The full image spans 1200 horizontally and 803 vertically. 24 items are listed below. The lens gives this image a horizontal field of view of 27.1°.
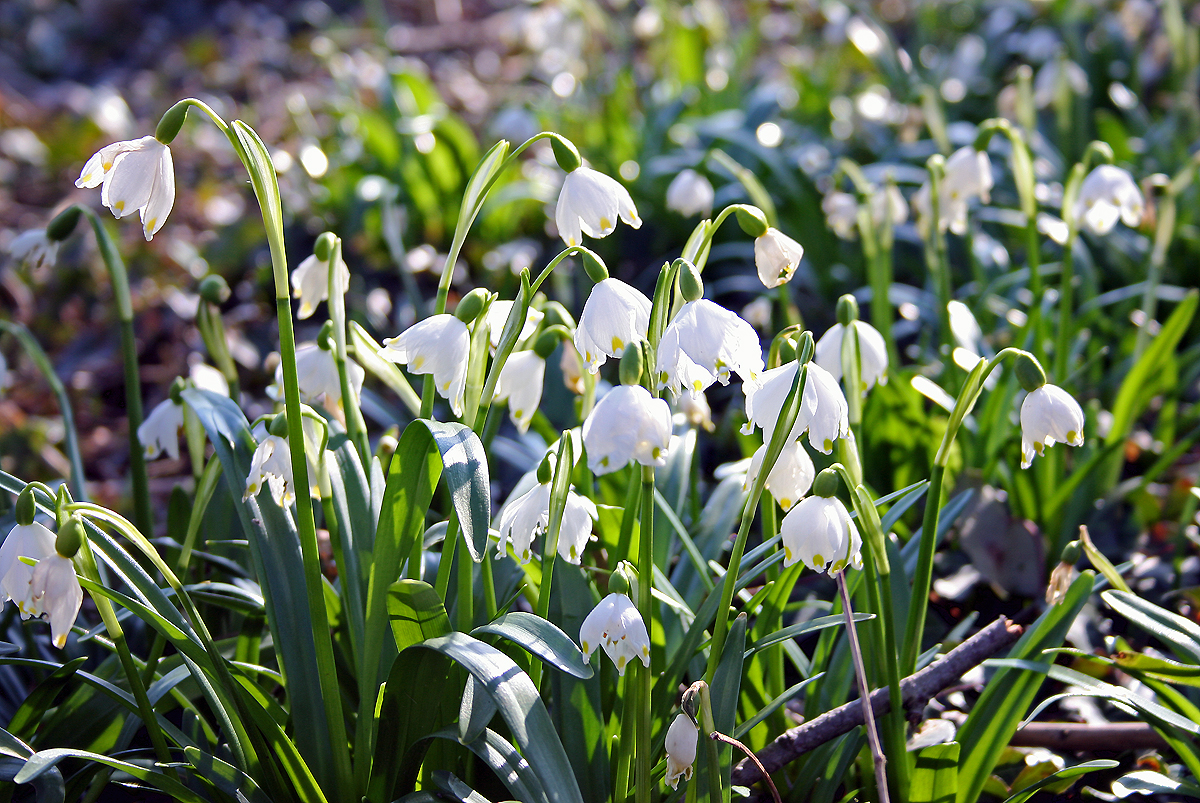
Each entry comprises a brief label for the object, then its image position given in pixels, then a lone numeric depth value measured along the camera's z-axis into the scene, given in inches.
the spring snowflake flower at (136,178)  24.1
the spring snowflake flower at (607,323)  24.1
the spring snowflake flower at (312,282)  27.1
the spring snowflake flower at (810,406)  24.1
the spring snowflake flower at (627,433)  23.2
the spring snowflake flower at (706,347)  23.7
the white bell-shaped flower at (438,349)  24.8
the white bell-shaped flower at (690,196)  39.0
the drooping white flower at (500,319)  26.0
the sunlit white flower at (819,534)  24.5
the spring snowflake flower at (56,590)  24.0
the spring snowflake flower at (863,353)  27.8
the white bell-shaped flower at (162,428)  28.9
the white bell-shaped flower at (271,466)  25.4
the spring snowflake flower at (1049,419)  24.9
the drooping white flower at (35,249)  29.4
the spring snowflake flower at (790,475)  25.0
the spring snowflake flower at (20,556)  24.1
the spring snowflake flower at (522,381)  25.8
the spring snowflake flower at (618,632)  24.2
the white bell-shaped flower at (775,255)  25.0
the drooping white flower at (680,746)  24.5
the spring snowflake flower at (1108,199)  31.4
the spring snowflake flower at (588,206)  24.9
